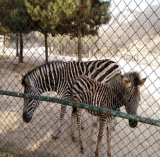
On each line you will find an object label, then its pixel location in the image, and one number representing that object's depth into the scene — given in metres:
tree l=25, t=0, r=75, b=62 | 8.17
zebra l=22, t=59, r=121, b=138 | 4.64
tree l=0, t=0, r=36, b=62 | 10.33
